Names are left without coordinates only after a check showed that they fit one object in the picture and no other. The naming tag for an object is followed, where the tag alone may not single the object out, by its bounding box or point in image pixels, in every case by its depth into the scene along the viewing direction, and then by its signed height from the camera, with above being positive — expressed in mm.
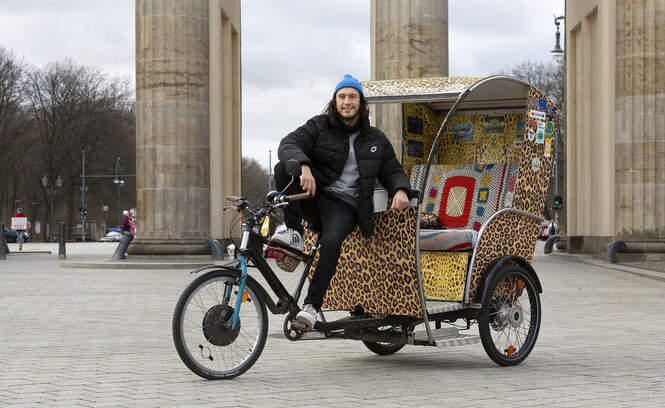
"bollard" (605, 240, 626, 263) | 26641 -1361
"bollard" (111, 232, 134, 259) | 27594 -1274
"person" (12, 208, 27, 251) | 43406 -1289
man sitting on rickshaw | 7344 +124
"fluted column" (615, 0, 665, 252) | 26828 +1594
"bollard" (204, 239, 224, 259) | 27000 -1273
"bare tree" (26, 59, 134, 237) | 68625 +4879
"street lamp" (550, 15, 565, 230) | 49550 +6412
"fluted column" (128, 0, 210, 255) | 26734 +1745
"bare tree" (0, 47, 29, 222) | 64750 +4359
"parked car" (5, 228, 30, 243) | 70200 -2603
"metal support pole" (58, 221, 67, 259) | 32900 -1509
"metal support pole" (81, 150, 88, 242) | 70356 -436
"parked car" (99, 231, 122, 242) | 75938 -2873
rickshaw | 7129 -494
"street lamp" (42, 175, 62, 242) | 65938 +327
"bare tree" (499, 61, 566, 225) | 69500 +7154
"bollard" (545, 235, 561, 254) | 36531 -1661
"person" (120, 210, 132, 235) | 36188 -957
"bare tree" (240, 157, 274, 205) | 126431 +1565
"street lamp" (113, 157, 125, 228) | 68275 +1257
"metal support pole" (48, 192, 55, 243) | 67906 -2037
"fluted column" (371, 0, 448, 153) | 28203 +3955
